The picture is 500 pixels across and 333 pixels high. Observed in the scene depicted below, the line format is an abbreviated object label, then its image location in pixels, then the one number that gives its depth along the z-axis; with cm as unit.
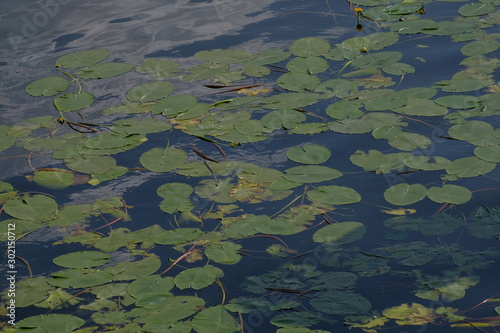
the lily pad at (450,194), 529
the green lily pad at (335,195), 536
